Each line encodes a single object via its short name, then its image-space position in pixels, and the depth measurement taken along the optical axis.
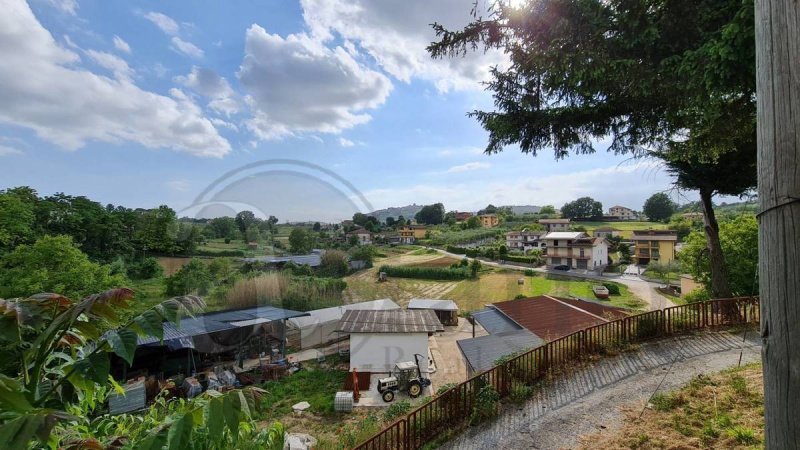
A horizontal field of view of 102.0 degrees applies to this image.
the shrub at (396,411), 6.35
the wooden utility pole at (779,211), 1.05
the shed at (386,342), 12.15
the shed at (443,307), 19.41
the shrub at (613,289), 25.88
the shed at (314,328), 16.44
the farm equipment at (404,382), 10.40
